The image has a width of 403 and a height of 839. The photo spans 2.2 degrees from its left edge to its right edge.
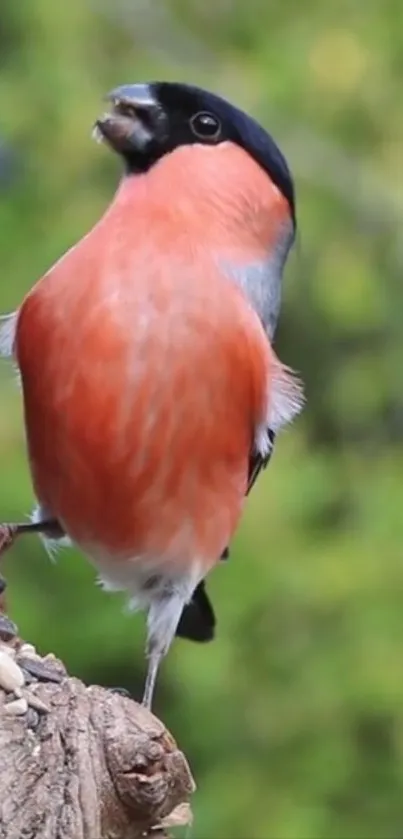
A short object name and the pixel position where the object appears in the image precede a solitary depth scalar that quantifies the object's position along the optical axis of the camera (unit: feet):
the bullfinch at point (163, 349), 6.74
